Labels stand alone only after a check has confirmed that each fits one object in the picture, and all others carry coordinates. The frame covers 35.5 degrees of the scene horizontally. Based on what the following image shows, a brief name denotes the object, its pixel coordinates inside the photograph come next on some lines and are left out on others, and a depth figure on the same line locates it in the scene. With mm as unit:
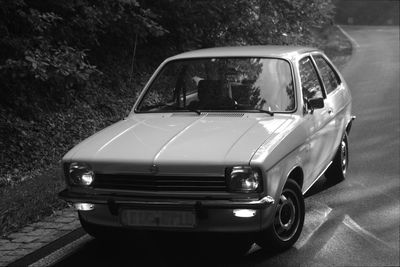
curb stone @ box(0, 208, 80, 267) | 4742
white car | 4281
